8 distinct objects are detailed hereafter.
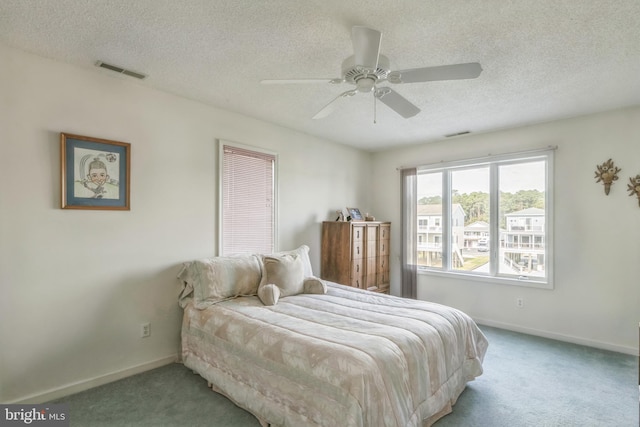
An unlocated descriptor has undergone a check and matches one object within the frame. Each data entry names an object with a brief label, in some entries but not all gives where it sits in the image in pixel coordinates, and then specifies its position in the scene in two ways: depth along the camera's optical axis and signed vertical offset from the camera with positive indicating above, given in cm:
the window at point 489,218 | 398 -6
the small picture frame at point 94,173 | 251 +33
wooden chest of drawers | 436 -57
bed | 175 -87
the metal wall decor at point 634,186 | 333 +30
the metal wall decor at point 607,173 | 346 +44
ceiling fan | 173 +86
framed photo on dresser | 483 +0
